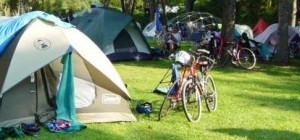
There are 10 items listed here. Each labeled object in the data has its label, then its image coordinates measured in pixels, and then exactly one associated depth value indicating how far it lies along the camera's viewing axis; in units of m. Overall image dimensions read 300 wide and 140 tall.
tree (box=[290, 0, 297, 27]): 16.90
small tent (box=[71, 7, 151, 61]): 15.03
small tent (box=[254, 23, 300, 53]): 16.31
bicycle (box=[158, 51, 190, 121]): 7.46
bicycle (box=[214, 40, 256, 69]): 13.78
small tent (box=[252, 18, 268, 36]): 22.21
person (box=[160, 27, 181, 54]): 18.23
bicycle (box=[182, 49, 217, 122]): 7.43
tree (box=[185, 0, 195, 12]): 29.97
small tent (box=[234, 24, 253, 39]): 21.08
